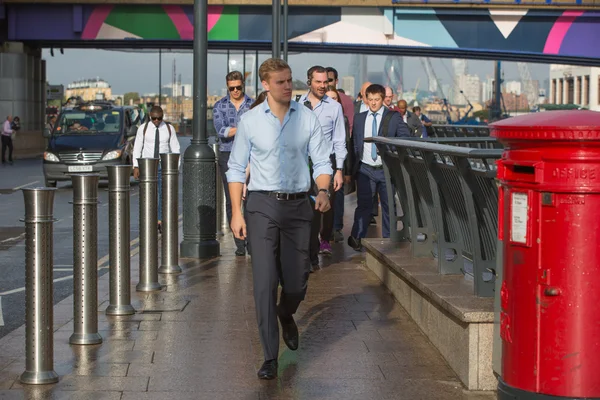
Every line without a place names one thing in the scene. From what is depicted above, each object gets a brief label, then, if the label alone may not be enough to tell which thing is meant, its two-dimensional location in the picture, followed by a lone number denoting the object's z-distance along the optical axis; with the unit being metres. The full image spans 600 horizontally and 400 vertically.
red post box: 5.24
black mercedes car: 27.45
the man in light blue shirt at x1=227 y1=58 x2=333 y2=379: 6.89
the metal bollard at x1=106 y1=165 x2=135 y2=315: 8.56
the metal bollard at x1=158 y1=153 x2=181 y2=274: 10.98
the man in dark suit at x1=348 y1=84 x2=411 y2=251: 12.99
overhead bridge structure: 43.75
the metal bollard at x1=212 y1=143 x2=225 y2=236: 15.57
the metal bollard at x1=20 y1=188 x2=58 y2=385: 6.39
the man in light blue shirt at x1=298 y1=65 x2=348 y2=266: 11.59
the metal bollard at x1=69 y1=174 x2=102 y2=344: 7.48
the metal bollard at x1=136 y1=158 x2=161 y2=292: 9.71
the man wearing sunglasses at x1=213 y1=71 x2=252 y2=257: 12.60
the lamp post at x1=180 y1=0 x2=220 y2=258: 12.48
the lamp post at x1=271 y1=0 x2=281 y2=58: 22.81
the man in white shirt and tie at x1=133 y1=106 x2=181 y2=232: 15.66
